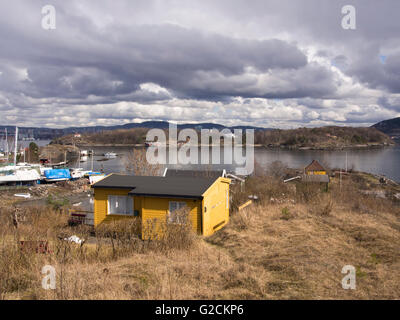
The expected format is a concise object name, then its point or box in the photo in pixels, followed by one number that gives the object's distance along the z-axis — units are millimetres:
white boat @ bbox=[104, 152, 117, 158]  88562
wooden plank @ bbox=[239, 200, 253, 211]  15633
